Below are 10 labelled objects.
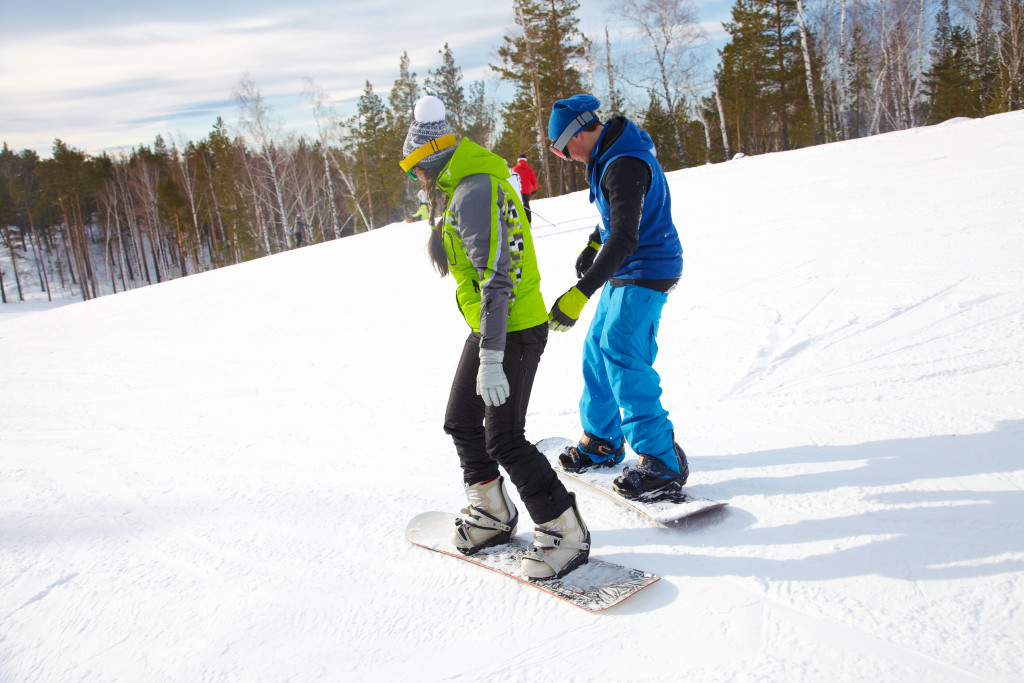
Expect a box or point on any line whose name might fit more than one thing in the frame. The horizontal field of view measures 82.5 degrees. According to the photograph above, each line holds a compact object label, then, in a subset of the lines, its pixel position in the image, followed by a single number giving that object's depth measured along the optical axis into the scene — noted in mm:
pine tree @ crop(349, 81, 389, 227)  33750
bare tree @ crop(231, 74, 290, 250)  27358
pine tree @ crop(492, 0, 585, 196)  24656
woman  1970
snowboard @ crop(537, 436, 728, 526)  2373
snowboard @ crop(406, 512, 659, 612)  2000
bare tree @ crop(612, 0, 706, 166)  25672
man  2463
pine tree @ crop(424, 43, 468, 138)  36719
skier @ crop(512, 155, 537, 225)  10922
